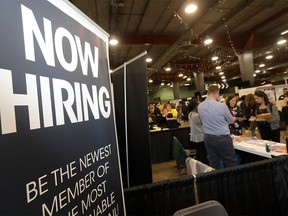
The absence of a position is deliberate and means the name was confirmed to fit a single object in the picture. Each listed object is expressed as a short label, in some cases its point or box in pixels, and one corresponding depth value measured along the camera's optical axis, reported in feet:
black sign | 1.83
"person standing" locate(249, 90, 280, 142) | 12.03
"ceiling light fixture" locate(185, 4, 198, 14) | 13.58
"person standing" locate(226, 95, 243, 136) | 13.91
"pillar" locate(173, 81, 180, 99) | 59.89
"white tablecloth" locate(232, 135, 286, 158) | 8.86
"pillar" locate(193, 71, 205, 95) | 44.19
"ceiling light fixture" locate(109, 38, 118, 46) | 19.22
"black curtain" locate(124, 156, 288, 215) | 6.01
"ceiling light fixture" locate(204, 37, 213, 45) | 21.18
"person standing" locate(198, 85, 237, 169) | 9.46
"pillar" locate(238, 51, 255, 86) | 26.58
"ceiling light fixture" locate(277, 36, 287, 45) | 24.29
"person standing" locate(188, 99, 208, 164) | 12.34
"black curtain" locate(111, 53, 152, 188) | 5.35
